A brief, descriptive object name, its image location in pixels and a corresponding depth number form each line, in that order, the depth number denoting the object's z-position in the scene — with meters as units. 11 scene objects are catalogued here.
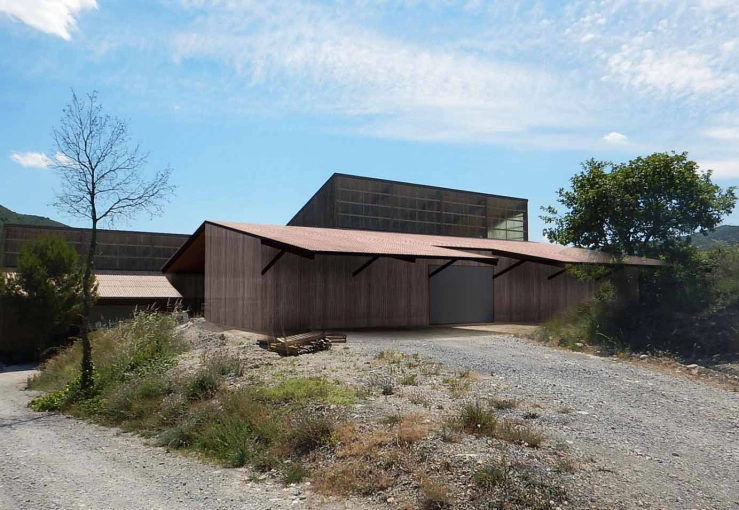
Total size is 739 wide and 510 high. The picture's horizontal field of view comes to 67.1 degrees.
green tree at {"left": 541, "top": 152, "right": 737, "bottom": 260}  15.70
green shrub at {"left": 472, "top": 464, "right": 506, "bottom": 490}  4.96
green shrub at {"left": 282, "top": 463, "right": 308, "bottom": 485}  5.79
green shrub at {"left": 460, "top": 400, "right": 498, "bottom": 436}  6.27
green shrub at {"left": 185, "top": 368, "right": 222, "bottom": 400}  8.88
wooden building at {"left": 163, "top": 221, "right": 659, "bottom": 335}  16.58
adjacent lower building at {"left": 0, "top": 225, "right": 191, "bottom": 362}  28.61
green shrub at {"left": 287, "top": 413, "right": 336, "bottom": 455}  6.42
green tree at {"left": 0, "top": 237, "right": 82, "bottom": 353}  27.84
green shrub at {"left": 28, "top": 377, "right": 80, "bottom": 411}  10.55
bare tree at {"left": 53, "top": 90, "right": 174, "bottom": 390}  10.83
